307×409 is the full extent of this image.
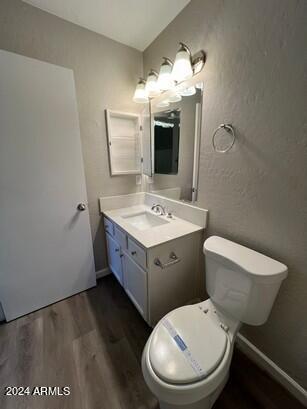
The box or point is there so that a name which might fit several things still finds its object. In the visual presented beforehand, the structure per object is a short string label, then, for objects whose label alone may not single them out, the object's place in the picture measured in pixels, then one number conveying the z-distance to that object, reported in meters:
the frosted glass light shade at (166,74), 1.33
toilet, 0.72
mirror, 1.35
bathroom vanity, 1.19
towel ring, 1.08
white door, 1.23
